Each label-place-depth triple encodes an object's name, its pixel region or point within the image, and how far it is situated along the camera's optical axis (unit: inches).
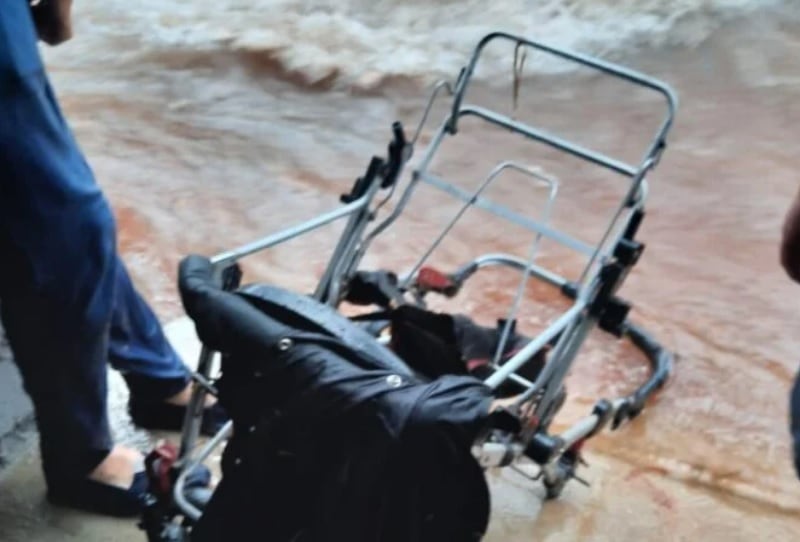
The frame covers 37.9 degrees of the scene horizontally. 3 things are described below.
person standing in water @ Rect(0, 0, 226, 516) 63.5
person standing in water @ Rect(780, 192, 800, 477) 45.9
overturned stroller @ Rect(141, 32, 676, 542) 56.5
